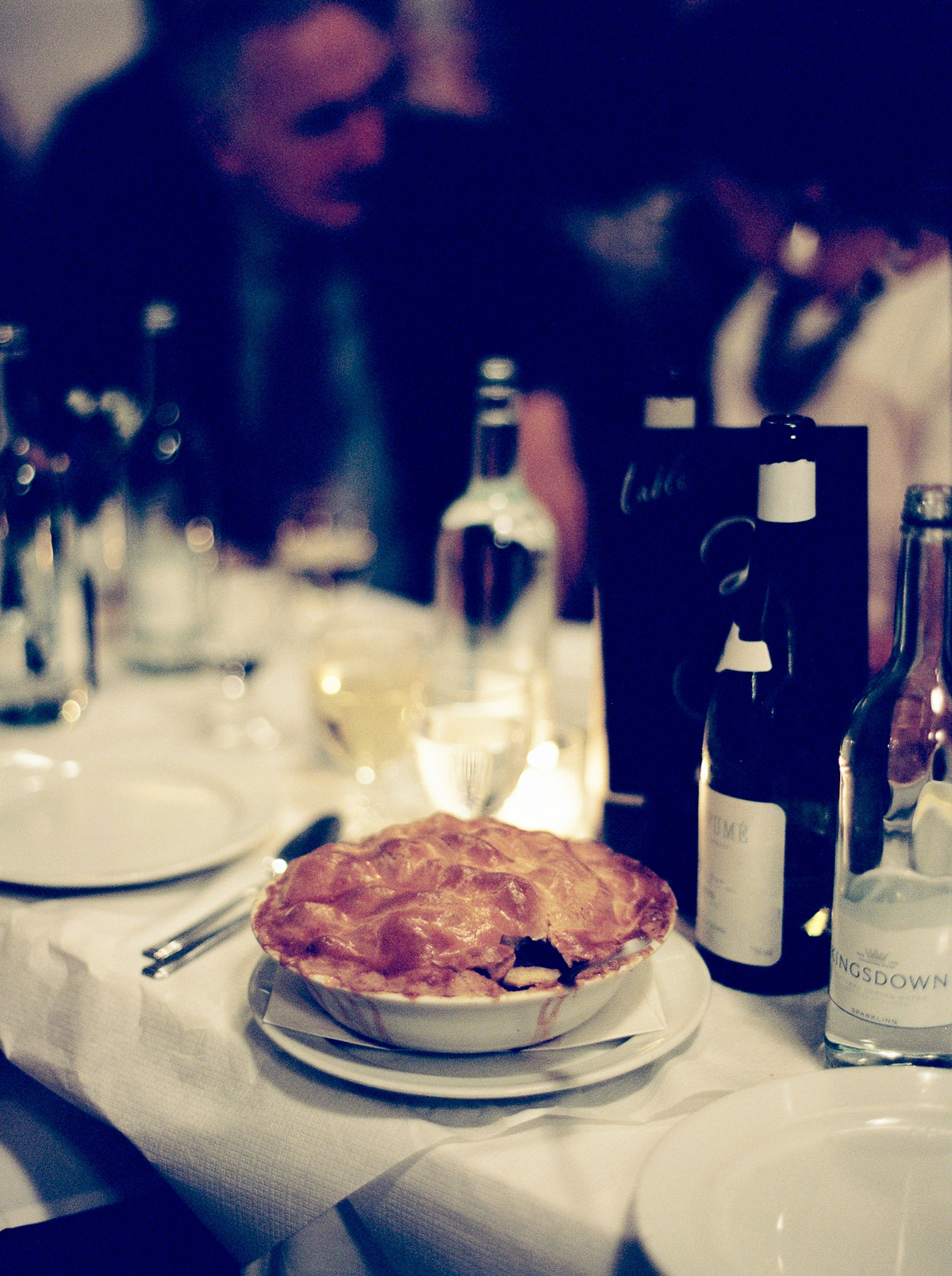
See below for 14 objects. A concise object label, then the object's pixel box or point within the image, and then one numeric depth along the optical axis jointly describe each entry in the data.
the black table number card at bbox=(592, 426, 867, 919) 0.68
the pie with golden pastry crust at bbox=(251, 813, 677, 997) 0.53
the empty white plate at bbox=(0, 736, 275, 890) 0.79
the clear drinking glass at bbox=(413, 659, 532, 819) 0.80
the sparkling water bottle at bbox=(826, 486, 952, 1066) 0.53
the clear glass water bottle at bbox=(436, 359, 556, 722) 1.22
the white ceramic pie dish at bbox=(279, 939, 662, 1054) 0.51
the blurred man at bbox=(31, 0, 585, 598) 1.79
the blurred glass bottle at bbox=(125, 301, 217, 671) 1.43
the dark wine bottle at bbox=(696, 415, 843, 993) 0.59
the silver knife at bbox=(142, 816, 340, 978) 0.67
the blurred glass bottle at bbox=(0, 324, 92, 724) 1.21
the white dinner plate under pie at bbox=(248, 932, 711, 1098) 0.52
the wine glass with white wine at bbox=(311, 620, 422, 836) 0.96
